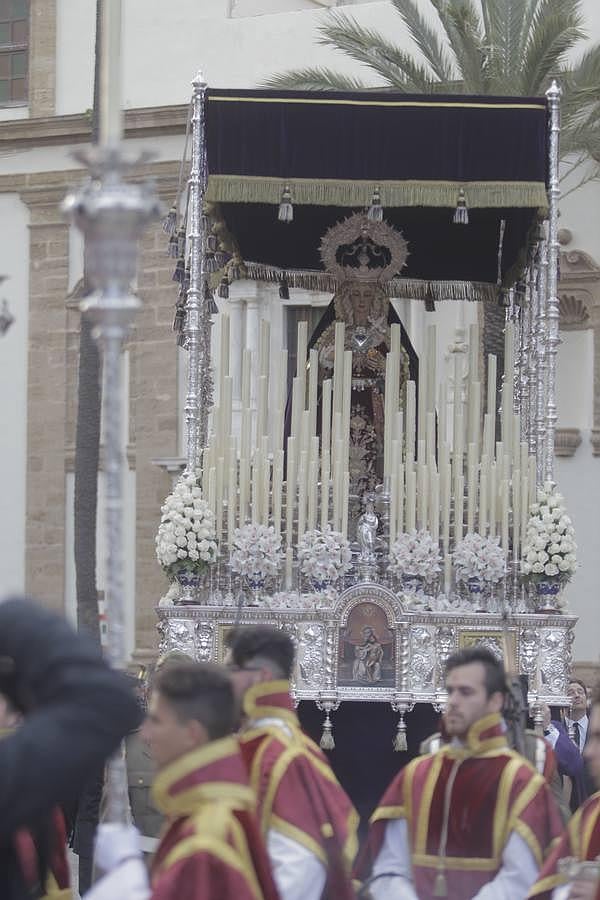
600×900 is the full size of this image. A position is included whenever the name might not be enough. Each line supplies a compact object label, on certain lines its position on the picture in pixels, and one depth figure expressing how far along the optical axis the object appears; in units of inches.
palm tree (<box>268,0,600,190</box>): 1555.1
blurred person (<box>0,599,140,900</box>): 264.8
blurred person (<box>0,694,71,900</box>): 335.9
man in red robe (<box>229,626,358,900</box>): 439.2
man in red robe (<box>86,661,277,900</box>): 324.8
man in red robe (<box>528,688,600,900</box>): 430.3
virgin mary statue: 1031.0
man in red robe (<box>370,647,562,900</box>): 466.6
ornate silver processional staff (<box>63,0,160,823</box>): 320.2
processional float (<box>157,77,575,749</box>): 893.2
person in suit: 794.8
